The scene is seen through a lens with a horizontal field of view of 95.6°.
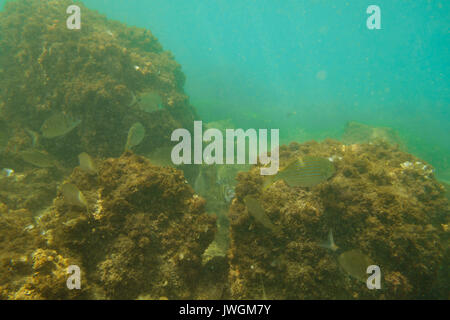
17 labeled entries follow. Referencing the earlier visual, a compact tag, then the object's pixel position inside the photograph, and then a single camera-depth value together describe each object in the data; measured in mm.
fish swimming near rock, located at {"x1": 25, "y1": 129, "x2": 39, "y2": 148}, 4887
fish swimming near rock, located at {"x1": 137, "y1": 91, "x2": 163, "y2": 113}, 4816
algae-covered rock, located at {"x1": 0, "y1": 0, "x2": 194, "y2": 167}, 5234
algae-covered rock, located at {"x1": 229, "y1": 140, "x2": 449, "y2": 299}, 2529
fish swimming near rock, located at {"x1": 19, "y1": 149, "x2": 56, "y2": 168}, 3541
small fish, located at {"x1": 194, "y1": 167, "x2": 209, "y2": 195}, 4980
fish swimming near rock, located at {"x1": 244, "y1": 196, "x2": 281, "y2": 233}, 2432
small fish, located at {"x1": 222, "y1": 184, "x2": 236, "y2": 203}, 4608
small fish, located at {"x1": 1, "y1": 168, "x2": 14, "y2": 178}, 4639
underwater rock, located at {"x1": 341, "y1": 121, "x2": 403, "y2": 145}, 13125
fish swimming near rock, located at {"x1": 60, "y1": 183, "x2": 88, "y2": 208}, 2434
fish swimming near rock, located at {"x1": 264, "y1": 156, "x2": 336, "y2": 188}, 2334
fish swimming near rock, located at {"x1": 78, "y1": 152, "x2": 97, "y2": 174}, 3045
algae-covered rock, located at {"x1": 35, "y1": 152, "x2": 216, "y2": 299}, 2441
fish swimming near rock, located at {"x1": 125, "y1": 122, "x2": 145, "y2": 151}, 3729
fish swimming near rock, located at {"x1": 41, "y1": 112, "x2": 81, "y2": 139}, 3447
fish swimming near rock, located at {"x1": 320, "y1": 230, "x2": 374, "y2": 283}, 2256
